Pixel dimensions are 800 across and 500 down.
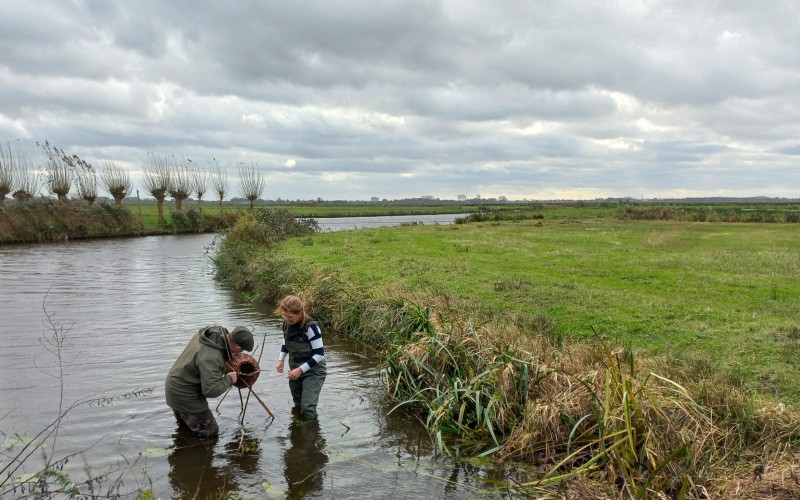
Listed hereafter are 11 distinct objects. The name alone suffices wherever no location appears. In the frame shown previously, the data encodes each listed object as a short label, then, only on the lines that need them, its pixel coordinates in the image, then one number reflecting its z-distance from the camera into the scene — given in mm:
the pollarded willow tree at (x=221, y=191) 72000
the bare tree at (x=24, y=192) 49019
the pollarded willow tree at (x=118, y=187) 59500
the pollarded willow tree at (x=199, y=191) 71250
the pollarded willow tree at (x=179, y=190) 64988
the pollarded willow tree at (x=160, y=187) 61162
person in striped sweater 8148
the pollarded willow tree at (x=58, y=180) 54469
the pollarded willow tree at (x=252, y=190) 65000
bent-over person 6914
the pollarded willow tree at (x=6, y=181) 48375
